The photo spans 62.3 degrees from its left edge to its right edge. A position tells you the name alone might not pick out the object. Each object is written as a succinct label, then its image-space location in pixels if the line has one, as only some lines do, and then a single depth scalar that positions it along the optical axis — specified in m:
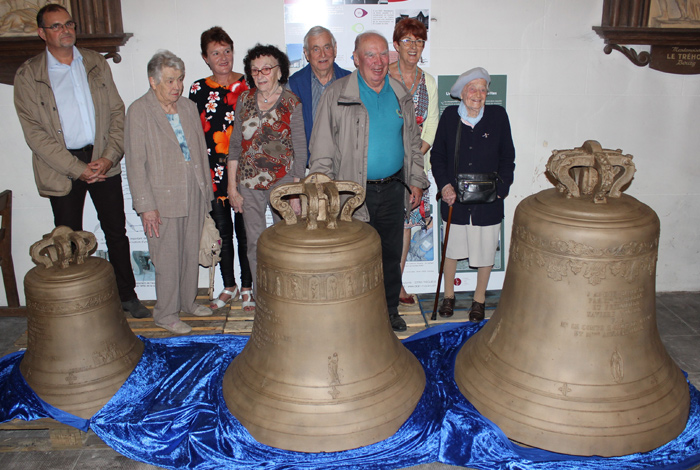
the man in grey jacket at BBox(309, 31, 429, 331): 3.93
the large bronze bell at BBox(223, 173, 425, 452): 2.78
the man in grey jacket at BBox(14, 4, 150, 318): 4.29
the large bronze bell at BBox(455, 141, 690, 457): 2.77
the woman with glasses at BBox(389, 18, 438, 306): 4.48
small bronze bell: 3.39
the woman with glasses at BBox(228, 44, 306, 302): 4.16
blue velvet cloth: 2.93
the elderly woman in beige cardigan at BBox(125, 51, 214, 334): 4.09
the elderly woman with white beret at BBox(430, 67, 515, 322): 4.39
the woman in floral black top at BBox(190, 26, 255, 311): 4.49
